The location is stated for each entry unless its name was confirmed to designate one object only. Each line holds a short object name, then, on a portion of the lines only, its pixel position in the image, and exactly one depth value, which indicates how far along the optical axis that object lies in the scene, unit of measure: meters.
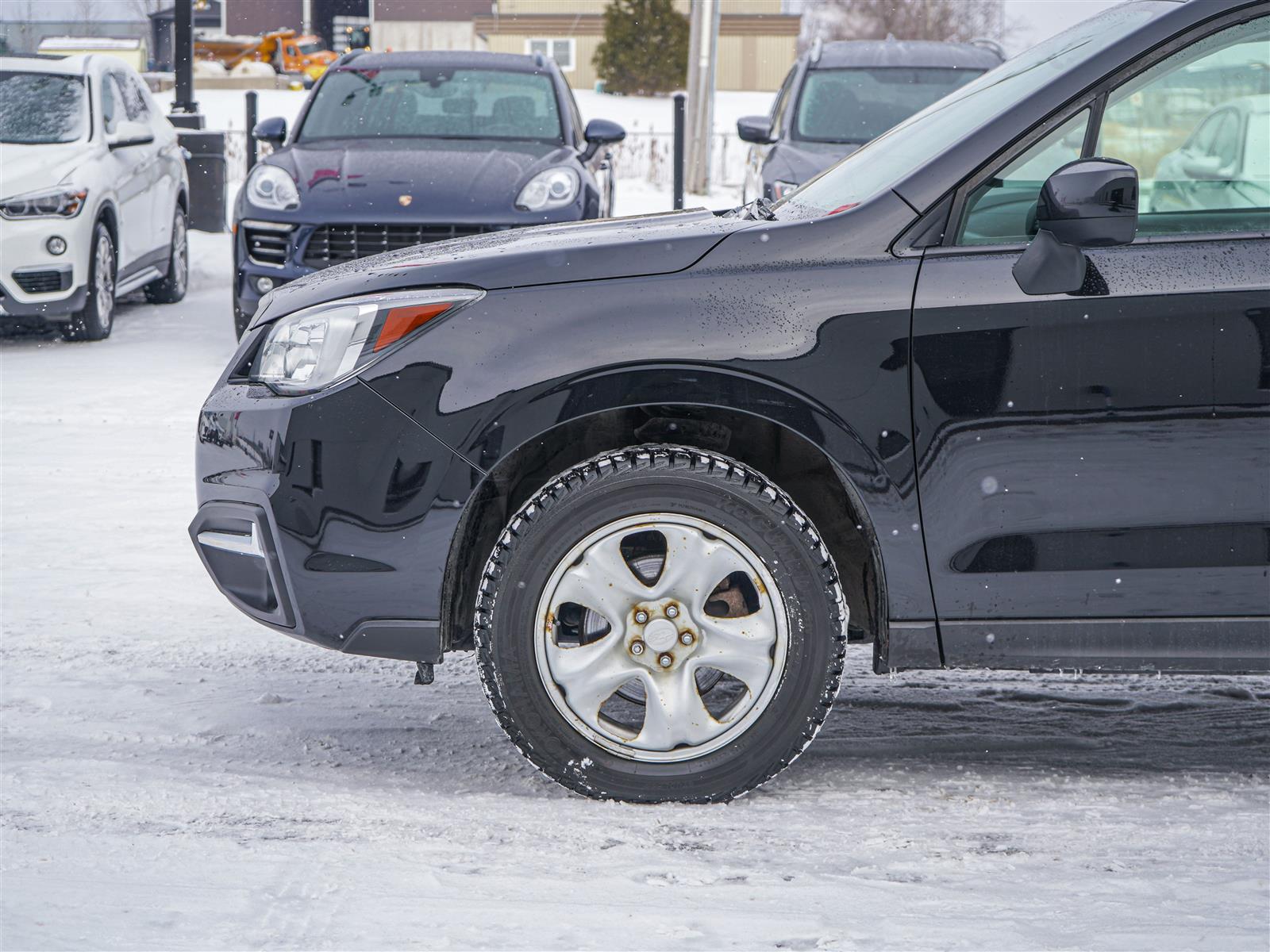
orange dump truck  54.38
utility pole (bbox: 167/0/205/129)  17.00
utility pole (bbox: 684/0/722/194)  26.17
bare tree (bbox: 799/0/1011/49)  53.41
